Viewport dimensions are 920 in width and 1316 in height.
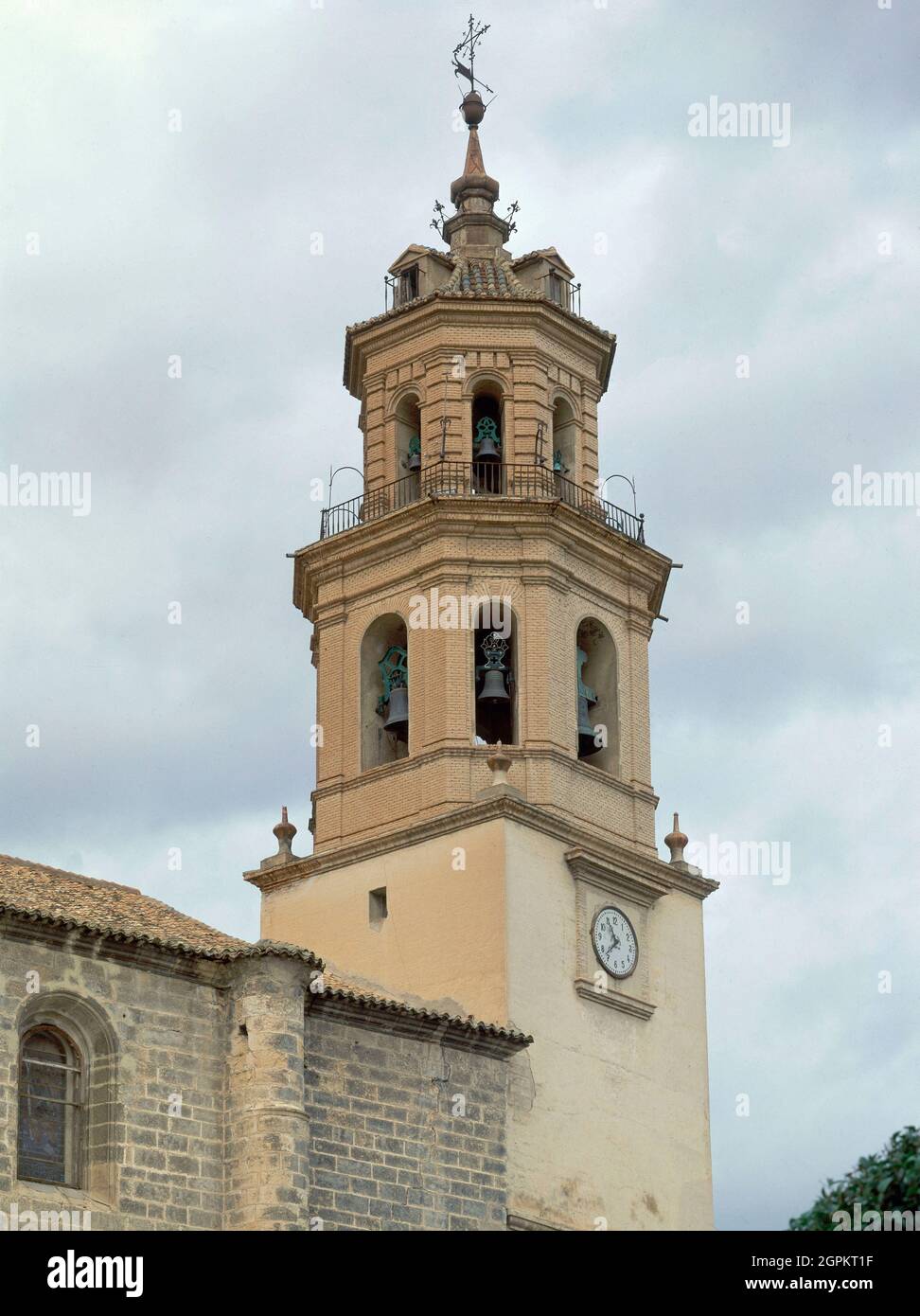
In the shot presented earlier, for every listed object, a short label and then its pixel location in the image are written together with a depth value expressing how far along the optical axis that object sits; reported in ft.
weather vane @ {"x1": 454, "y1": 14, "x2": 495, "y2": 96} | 148.25
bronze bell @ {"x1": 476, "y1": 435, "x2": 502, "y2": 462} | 133.46
